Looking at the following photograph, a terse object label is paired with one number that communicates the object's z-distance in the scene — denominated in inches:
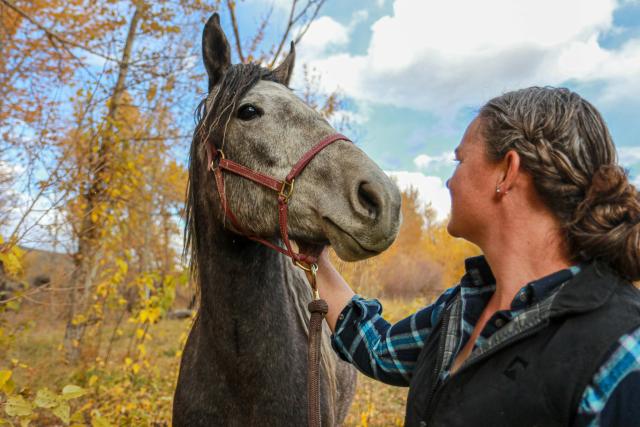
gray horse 79.4
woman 42.9
